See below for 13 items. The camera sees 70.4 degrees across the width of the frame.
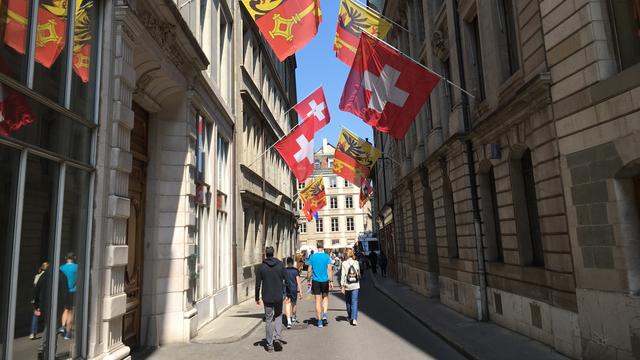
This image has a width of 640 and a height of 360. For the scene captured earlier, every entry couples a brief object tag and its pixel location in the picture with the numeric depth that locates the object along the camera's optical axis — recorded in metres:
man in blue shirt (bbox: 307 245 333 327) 12.43
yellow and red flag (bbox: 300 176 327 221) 32.84
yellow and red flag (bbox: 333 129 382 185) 23.89
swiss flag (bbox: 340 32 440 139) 11.23
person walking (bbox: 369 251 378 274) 35.34
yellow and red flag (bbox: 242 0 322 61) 12.45
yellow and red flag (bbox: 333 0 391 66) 14.26
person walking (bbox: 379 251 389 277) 33.78
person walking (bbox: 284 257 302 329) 11.57
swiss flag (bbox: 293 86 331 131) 17.30
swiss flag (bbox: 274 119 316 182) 17.58
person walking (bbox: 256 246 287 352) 9.35
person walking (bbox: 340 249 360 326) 12.45
